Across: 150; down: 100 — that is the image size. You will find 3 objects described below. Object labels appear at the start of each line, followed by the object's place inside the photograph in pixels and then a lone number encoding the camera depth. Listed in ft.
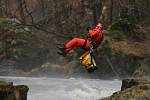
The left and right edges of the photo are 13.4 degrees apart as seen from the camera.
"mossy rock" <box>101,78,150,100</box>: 47.88
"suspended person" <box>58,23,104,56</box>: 48.86
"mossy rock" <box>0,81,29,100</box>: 53.31
